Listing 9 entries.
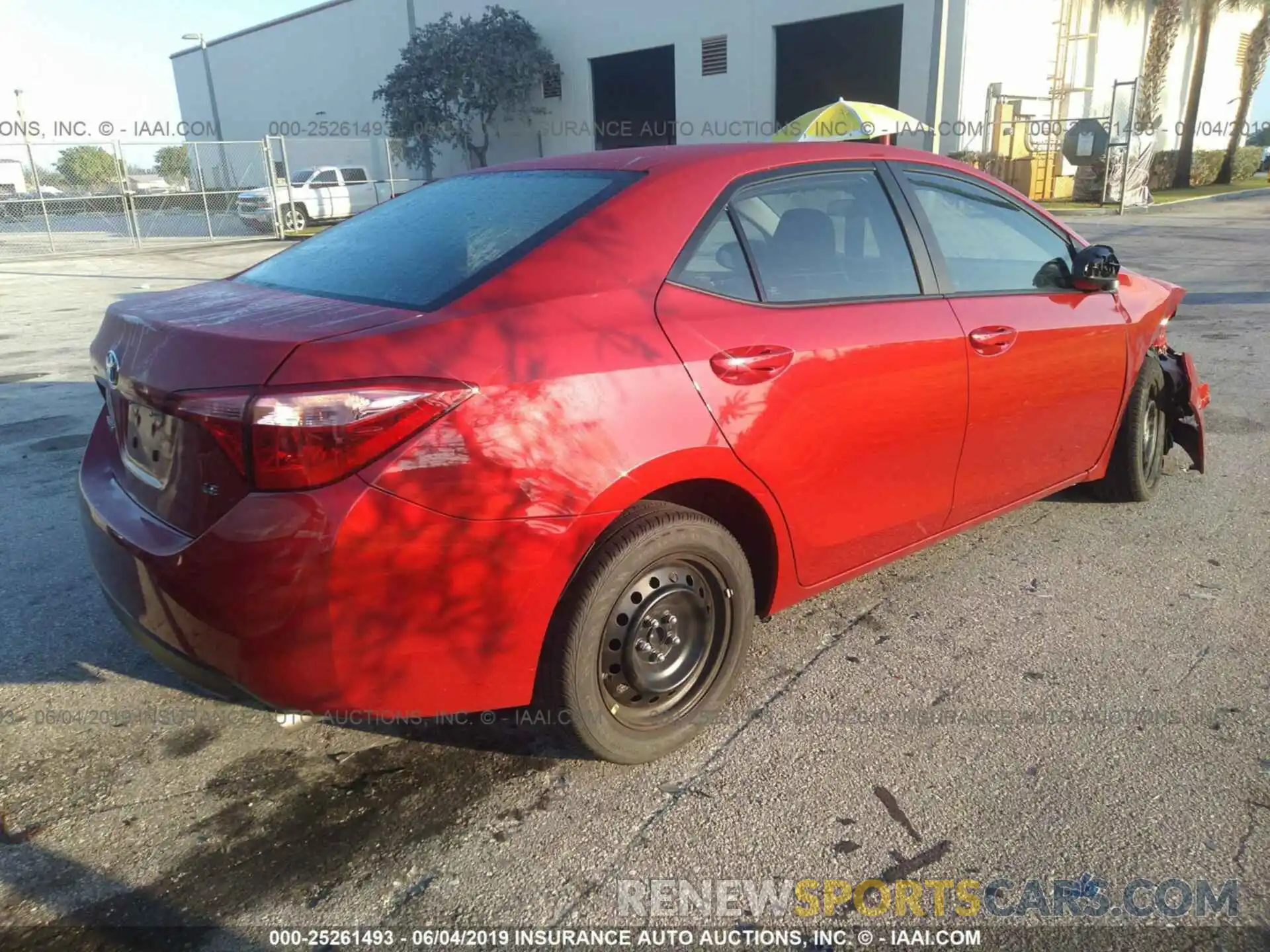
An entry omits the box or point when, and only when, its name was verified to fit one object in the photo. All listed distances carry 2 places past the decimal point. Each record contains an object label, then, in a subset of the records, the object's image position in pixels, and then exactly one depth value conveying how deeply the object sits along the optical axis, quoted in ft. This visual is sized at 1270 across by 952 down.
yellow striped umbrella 56.44
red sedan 6.97
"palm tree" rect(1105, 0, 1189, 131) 102.01
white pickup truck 81.00
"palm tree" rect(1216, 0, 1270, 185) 118.83
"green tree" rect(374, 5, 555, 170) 106.01
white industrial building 80.89
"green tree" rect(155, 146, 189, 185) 123.95
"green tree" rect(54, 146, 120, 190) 77.82
